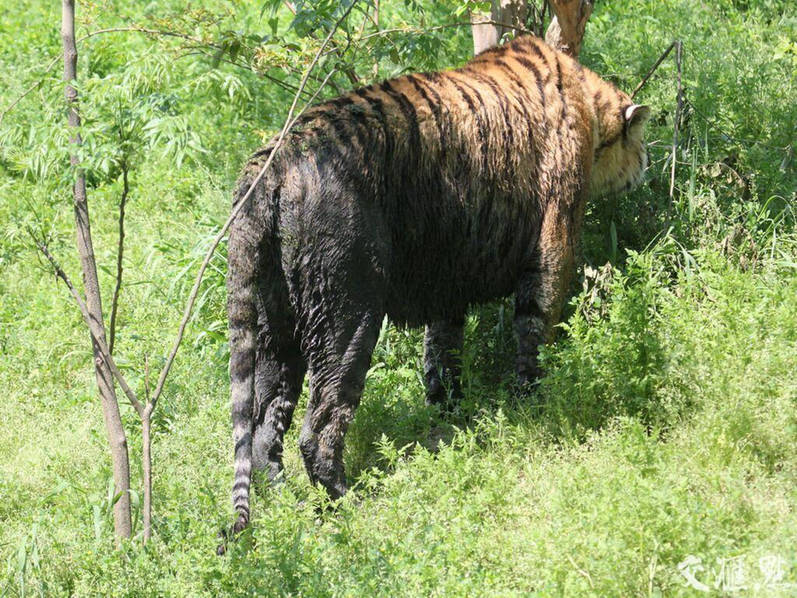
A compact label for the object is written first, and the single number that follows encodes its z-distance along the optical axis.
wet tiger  9.66
